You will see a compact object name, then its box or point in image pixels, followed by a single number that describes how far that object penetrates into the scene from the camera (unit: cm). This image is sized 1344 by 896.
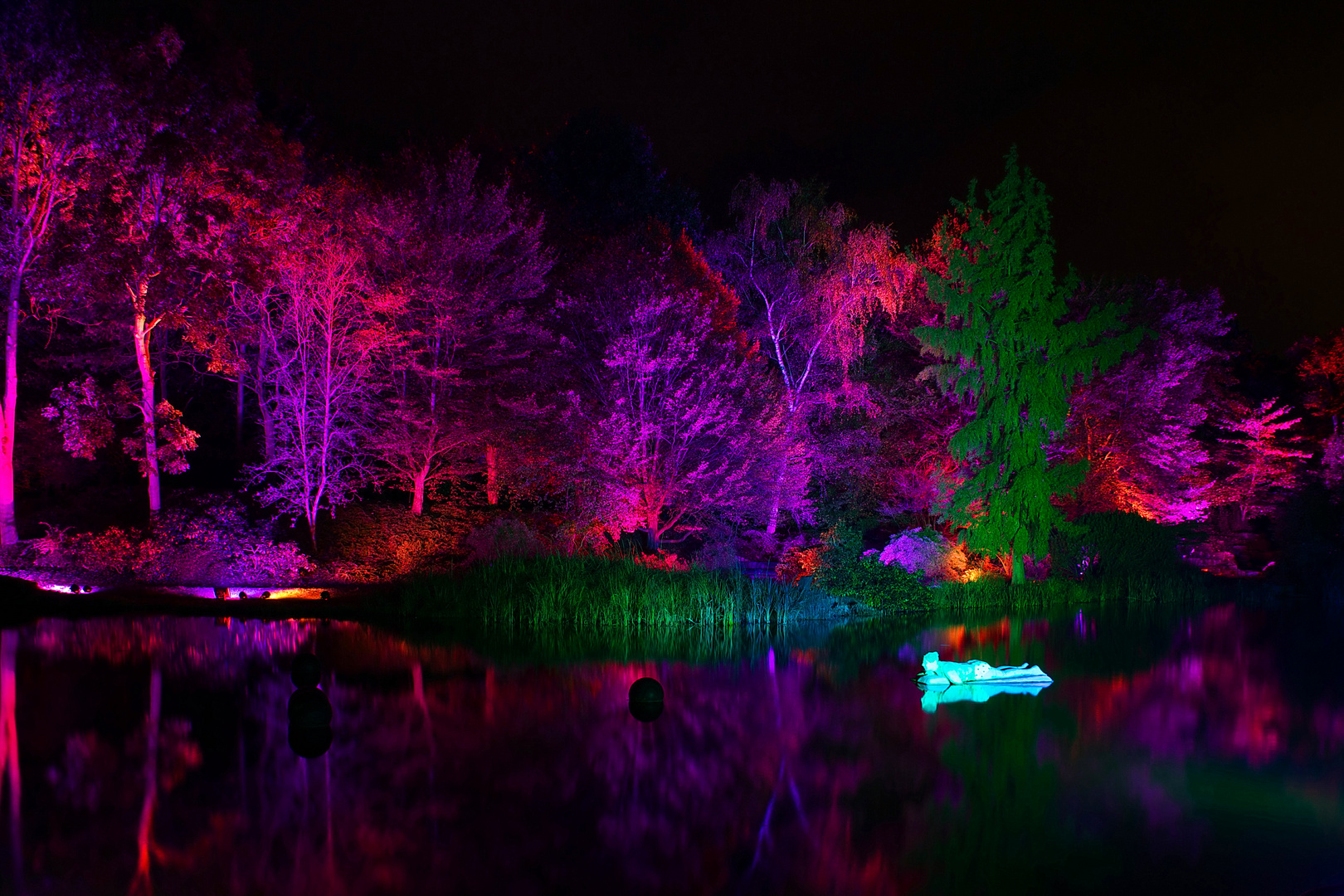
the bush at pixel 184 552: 1714
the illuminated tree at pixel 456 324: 2036
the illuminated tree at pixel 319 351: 1886
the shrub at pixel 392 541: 1866
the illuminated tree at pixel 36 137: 1678
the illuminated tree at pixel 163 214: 1734
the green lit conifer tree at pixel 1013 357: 1981
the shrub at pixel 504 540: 1744
